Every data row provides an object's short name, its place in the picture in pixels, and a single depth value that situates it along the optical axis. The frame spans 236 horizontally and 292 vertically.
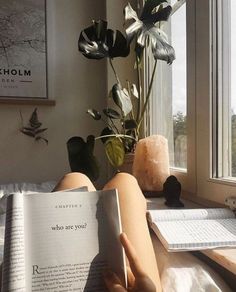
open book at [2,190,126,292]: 0.44
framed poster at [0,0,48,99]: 1.68
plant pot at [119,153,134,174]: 1.31
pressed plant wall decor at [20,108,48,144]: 1.72
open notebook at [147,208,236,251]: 0.60
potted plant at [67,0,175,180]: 1.15
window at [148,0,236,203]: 0.93
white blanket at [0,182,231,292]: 0.52
